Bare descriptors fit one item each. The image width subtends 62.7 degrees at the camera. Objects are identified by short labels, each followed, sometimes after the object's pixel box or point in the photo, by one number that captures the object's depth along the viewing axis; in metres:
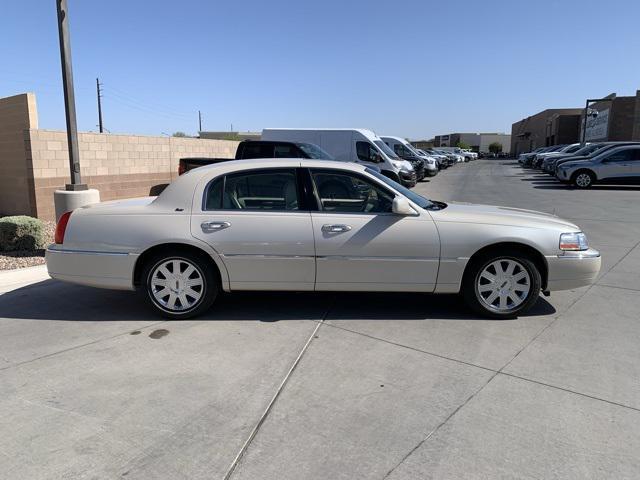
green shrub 8.46
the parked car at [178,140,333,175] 12.91
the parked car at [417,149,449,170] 40.09
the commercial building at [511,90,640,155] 45.56
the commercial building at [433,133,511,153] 126.29
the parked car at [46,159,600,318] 5.05
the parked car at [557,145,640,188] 20.30
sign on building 47.27
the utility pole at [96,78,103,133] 50.60
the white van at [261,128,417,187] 17.84
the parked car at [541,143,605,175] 25.70
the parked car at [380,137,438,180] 24.94
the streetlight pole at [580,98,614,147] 42.67
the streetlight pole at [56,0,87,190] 8.07
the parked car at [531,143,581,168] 31.79
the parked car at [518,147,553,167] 41.66
